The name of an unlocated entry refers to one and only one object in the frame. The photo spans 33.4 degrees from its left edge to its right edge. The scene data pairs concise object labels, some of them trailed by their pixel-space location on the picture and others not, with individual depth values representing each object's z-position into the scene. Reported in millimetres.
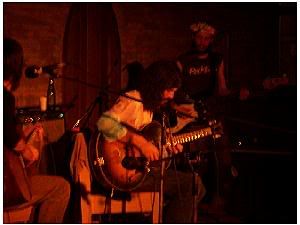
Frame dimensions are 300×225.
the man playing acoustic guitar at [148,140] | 4117
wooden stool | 4059
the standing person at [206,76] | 5316
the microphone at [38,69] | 3897
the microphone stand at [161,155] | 3618
